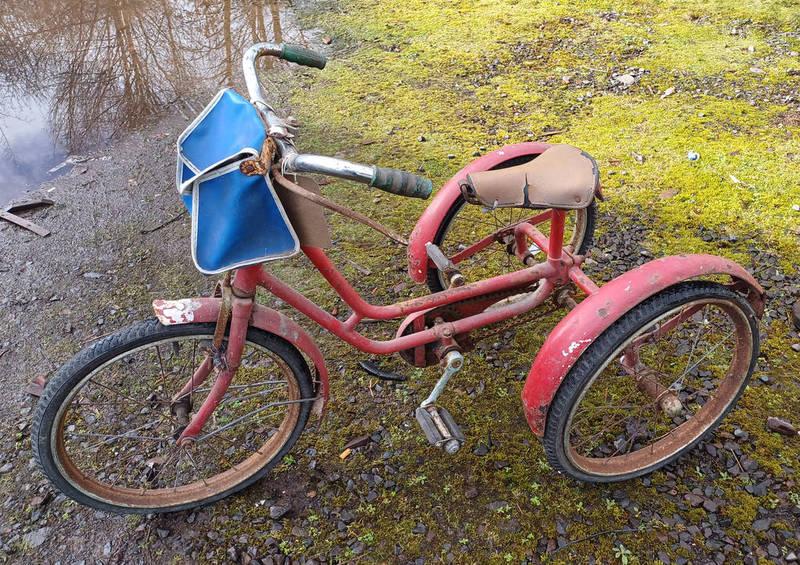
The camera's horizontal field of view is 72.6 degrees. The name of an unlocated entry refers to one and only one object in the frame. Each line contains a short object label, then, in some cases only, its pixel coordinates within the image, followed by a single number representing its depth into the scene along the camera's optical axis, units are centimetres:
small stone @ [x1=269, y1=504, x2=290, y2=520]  227
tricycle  158
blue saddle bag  150
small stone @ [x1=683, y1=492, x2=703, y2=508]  224
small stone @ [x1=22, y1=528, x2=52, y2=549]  221
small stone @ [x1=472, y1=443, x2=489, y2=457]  248
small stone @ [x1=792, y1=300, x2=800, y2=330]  288
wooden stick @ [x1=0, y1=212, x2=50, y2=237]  371
